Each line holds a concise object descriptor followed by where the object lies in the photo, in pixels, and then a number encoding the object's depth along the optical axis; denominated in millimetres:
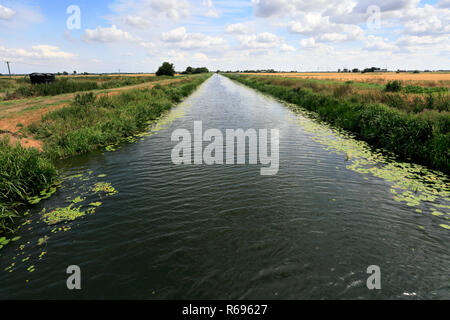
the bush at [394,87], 27150
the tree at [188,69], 196775
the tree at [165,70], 106500
